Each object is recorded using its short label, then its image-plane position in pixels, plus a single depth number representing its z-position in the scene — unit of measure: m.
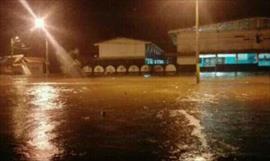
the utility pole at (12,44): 37.03
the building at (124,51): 35.12
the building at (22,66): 34.52
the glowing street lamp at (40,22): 26.46
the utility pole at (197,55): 17.99
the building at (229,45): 33.92
